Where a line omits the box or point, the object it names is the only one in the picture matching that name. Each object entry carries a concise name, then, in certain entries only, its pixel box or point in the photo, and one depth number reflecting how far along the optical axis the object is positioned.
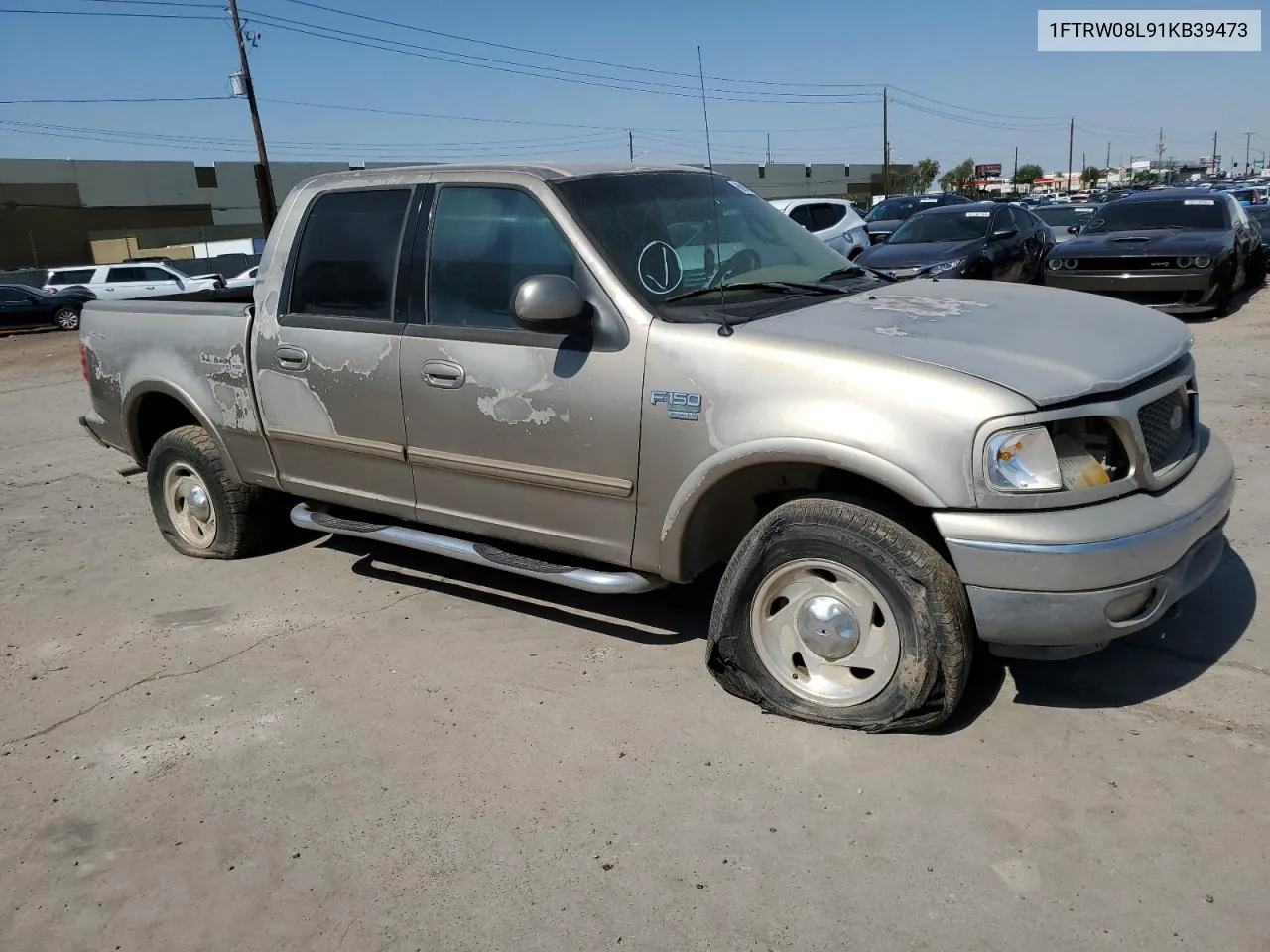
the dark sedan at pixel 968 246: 11.16
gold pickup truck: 2.98
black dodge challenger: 10.96
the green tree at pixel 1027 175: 115.92
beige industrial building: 44.00
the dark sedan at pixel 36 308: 23.23
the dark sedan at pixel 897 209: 22.44
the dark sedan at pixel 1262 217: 17.28
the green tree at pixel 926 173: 107.38
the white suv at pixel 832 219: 16.02
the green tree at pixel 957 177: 108.44
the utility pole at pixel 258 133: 31.22
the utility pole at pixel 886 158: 61.19
